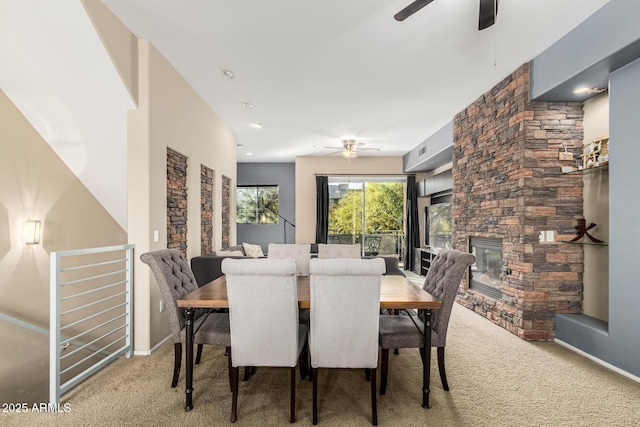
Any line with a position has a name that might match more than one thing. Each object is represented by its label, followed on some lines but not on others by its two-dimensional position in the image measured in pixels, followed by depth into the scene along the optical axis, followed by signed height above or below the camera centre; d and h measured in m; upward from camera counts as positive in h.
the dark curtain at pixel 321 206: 8.02 +0.19
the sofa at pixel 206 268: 4.07 -0.67
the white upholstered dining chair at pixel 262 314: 1.88 -0.60
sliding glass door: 8.28 +0.02
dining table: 2.09 -0.58
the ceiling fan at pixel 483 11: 1.96 +1.25
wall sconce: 3.17 -0.18
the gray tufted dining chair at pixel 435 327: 2.24 -0.80
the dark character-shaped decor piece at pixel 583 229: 3.20 -0.15
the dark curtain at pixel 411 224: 8.08 -0.25
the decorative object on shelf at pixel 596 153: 3.07 +0.59
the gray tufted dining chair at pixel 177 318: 2.27 -0.78
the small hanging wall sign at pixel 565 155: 3.35 +0.60
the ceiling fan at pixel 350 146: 6.43 +1.35
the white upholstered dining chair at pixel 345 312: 1.88 -0.58
